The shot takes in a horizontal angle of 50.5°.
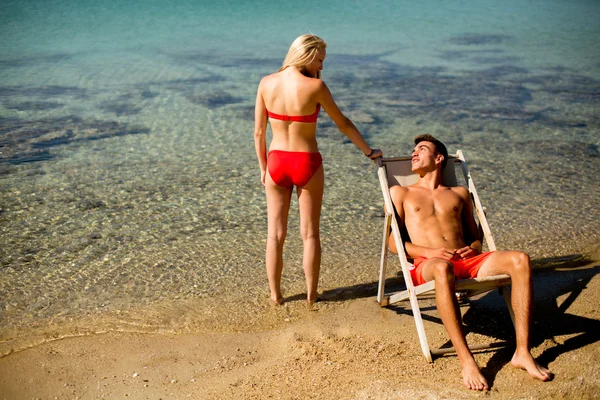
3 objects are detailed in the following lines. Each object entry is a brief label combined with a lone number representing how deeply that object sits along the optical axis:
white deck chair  3.74
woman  4.05
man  3.58
